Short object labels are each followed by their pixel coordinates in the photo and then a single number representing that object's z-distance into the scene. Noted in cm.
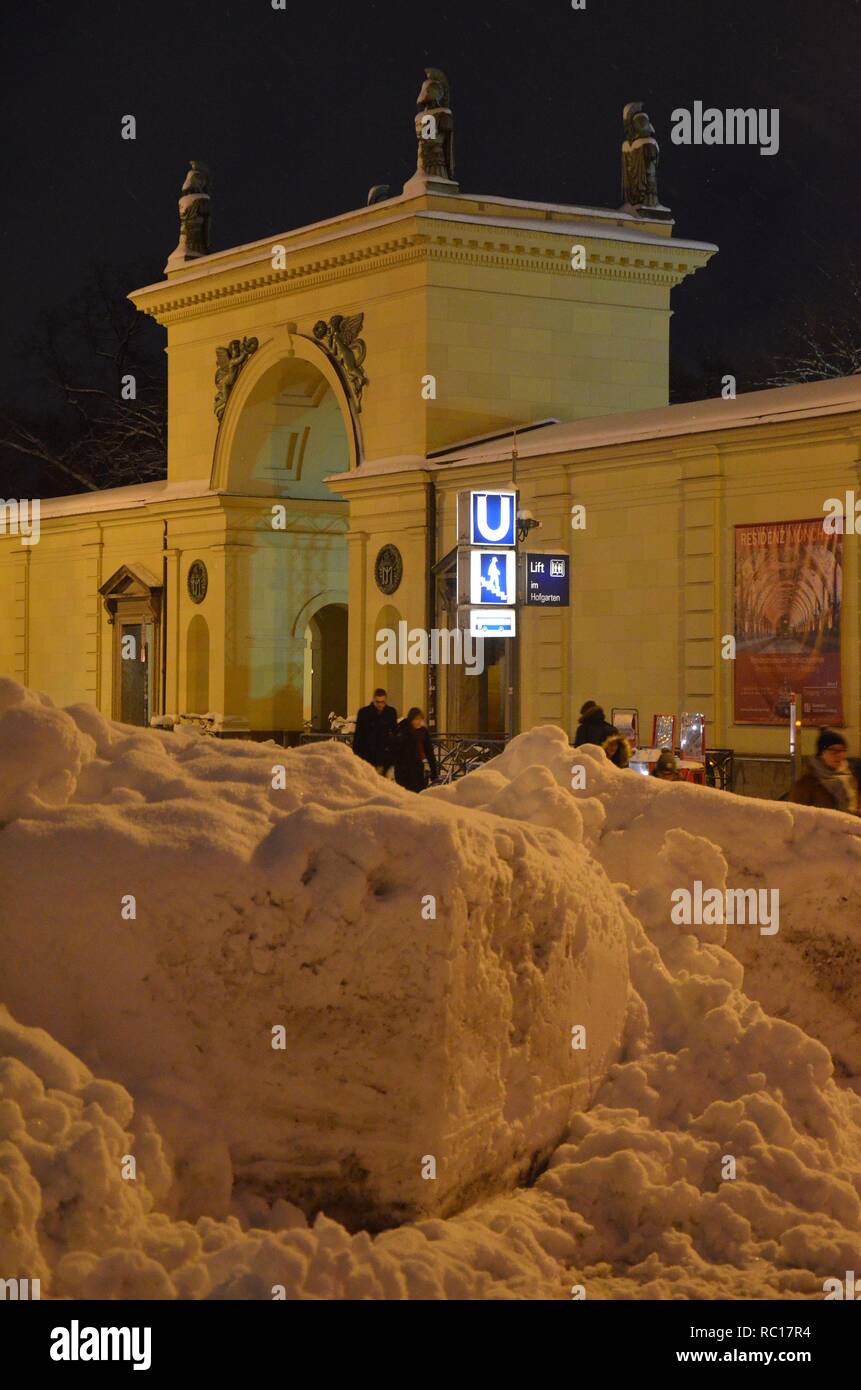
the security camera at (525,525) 2327
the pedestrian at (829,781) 1223
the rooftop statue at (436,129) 3086
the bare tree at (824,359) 4847
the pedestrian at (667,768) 1800
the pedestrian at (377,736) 2153
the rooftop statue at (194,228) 3828
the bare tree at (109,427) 5691
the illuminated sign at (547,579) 2339
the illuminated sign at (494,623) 2166
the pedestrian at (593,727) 1914
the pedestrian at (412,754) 2139
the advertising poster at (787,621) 2269
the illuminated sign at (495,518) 2231
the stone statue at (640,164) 3309
